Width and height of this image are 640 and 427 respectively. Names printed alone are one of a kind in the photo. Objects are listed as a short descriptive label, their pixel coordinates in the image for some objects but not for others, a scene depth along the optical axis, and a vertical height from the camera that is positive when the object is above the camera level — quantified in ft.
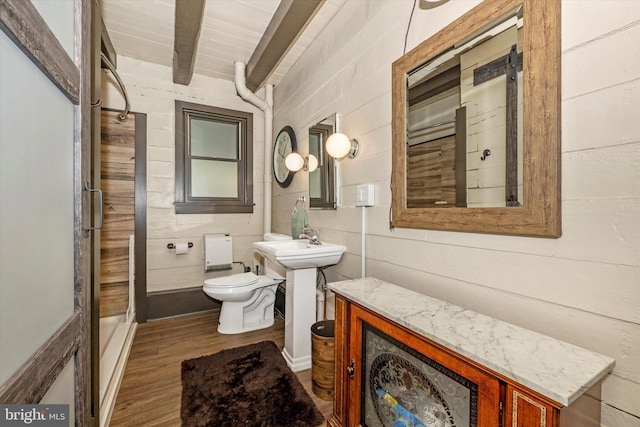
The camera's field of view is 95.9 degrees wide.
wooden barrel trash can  5.81 -3.09
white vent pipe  11.11 +2.88
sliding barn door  2.02 +0.07
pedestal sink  6.64 -2.14
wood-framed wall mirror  3.25 +1.24
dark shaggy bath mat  5.22 -3.70
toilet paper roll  10.07 -1.26
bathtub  5.41 -3.43
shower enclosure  9.06 -0.16
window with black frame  10.28 +1.98
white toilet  8.54 -2.71
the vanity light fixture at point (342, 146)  6.51 +1.52
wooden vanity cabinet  2.50 -1.82
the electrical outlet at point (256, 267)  11.27 -2.15
